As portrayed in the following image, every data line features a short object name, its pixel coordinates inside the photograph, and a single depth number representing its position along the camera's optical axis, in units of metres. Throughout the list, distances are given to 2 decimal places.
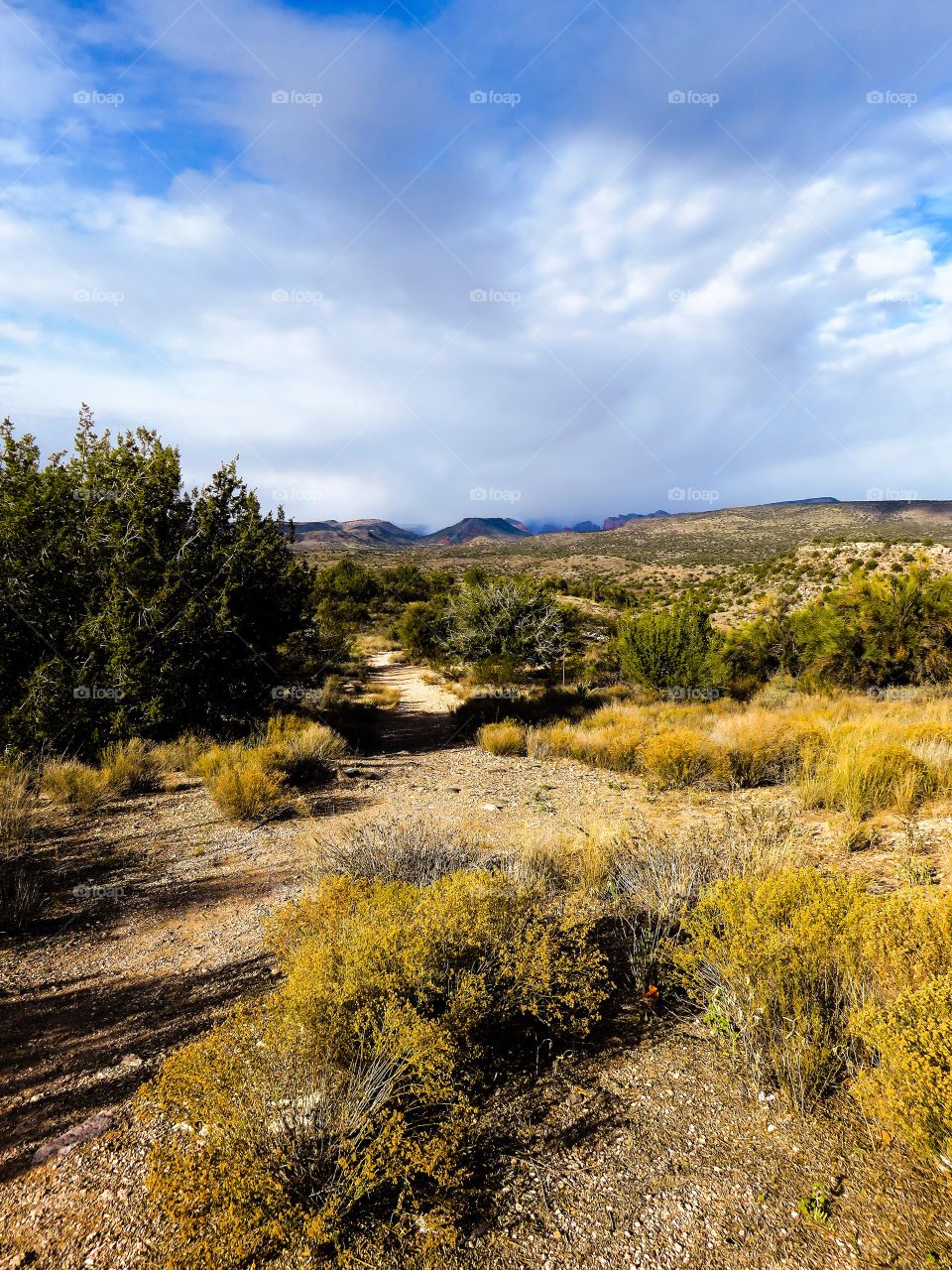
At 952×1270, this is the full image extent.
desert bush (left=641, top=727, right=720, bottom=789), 8.56
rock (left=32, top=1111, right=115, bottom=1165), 2.72
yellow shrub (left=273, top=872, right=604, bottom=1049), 2.98
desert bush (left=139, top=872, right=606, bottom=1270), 2.20
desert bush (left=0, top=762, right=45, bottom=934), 4.99
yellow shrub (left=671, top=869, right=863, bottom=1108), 2.93
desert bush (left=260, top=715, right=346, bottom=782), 9.29
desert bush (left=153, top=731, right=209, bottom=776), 9.60
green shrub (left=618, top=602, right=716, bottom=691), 15.73
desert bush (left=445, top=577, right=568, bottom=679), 19.53
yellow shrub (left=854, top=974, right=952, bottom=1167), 2.29
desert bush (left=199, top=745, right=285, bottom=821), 7.67
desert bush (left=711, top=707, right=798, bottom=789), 8.67
